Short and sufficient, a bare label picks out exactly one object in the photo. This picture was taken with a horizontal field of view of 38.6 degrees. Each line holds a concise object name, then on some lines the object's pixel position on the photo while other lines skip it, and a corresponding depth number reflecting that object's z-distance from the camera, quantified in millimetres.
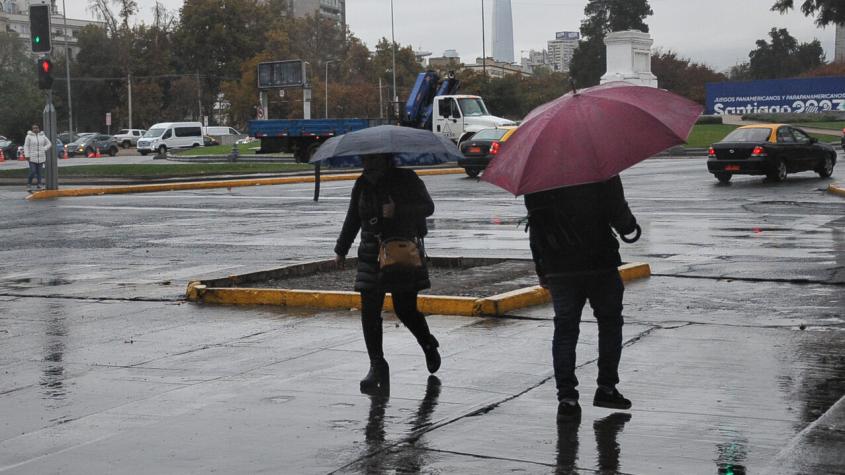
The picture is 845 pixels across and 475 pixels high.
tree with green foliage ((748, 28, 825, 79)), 129375
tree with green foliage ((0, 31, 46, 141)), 96875
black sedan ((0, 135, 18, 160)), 76938
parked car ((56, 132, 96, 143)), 93419
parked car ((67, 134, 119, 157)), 75562
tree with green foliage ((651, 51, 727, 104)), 98938
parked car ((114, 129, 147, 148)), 90875
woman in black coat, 7645
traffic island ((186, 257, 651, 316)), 10586
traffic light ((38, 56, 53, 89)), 29906
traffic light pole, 30575
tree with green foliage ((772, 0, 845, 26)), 41312
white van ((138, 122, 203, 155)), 75812
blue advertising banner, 69688
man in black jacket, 6773
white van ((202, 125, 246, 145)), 93625
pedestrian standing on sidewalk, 31711
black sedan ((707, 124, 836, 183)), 30109
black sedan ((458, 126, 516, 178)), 34750
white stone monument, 56625
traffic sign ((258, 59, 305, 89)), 63441
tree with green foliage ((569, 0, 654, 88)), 115125
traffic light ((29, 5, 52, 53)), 30484
